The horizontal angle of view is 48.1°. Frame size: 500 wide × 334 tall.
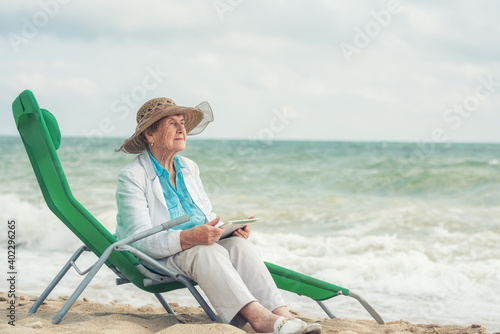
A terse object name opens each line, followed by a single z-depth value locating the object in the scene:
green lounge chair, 2.86
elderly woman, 2.83
